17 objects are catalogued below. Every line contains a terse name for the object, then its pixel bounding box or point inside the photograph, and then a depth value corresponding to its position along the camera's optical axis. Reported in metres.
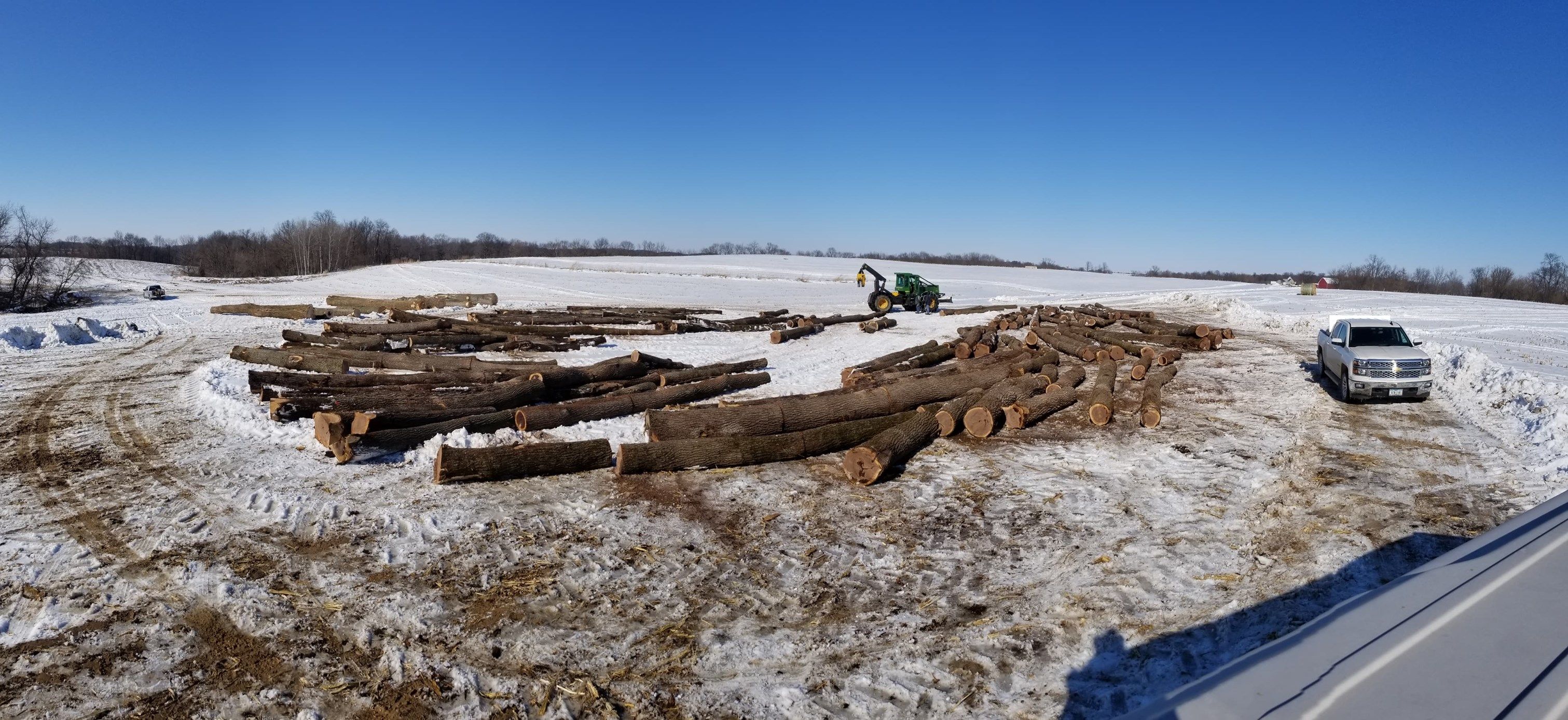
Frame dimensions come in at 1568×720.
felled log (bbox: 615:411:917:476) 8.80
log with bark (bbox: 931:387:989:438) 10.73
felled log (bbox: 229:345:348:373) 15.46
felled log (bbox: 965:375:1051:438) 10.80
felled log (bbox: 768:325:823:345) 22.44
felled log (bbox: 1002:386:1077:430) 11.42
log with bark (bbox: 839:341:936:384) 15.41
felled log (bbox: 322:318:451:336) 20.84
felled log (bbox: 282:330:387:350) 18.88
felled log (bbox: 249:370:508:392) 13.24
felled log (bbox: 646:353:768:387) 14.23
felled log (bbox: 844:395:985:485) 8.65
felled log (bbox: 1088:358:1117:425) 11.73
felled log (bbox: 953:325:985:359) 18.73
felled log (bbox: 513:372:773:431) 10.70
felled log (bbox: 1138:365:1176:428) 11.63
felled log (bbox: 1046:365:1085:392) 14.09
